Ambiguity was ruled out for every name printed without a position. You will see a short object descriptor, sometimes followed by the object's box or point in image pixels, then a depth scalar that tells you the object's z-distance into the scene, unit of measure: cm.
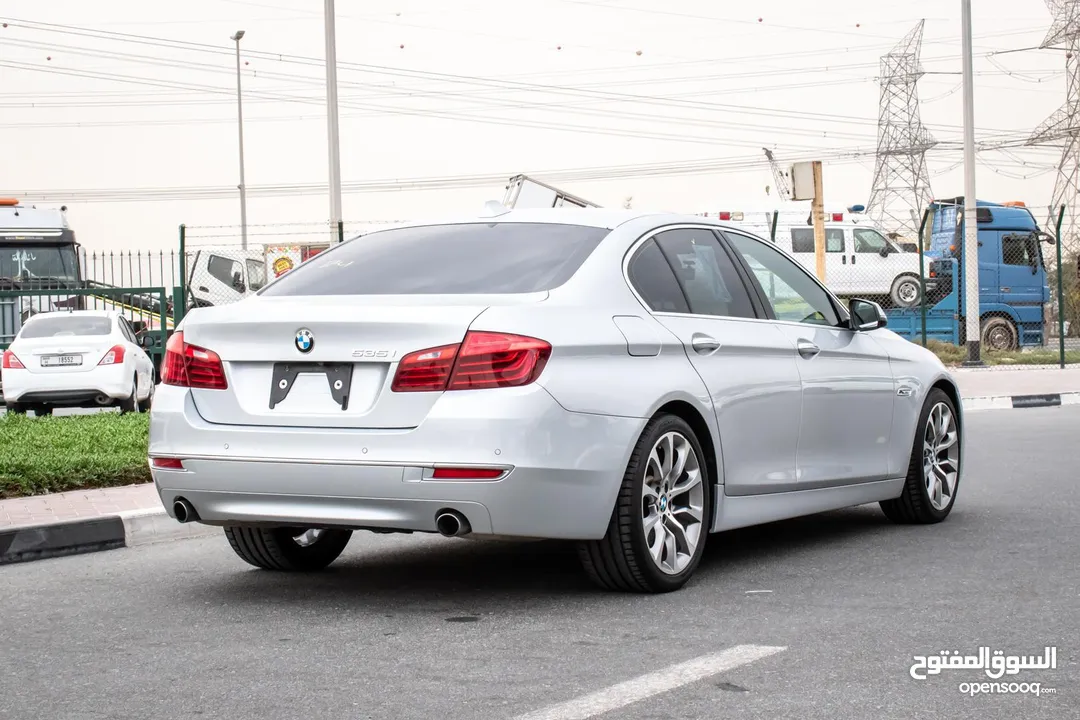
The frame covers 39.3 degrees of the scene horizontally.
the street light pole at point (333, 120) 2306
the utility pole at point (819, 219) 1827
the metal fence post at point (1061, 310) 2315
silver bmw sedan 543
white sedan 1825
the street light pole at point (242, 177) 4916
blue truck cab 2881
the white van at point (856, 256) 3073
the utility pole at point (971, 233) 2528
